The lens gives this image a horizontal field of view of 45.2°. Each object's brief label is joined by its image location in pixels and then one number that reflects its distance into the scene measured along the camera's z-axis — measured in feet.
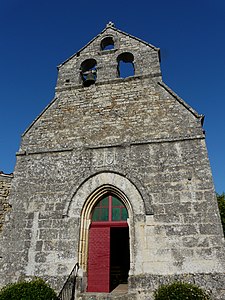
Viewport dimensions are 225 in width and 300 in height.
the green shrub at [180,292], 17.30
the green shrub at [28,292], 18.22
